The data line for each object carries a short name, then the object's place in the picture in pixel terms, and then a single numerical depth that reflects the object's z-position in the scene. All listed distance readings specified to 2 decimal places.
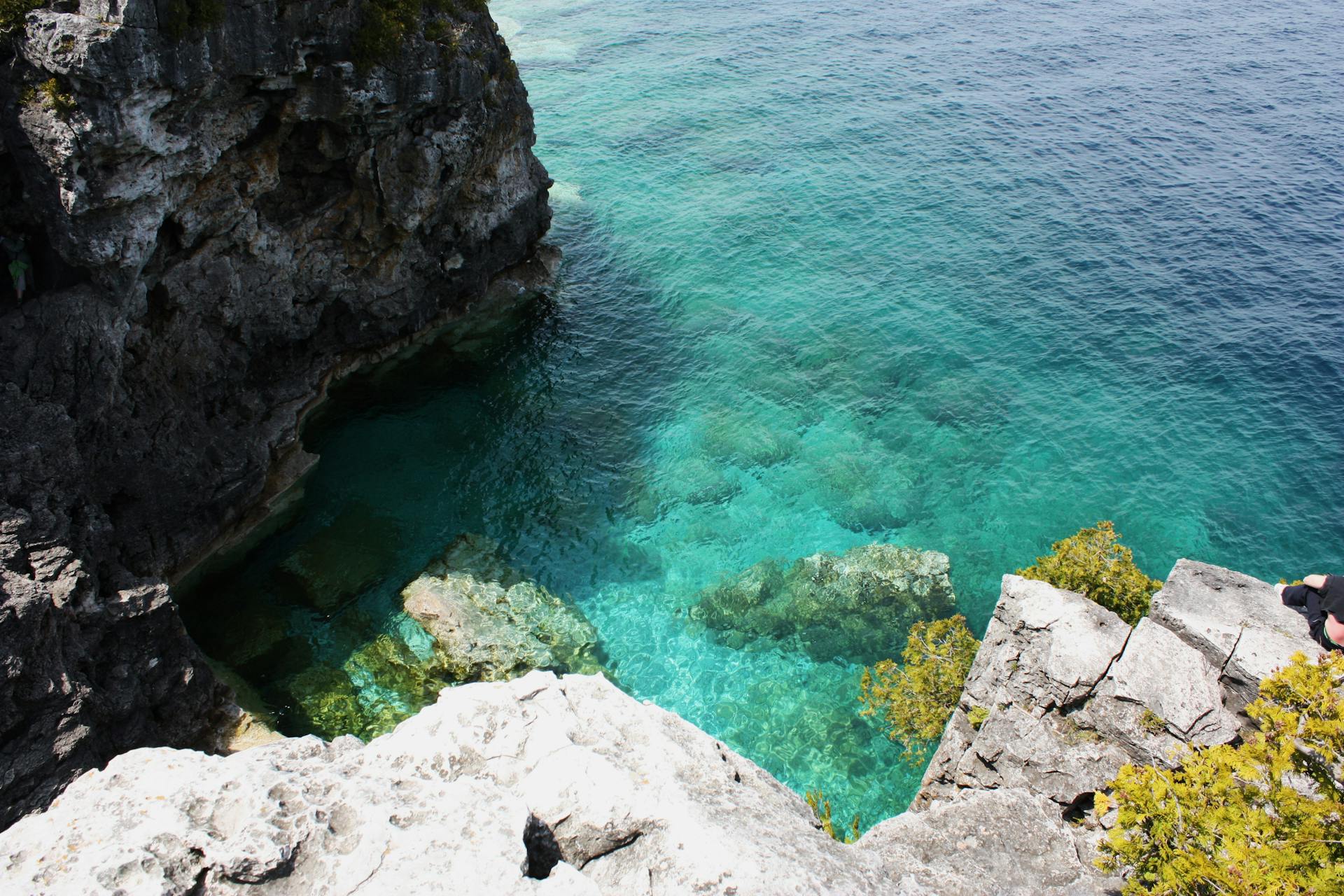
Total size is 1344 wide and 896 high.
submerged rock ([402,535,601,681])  31.38
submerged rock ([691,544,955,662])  34.38
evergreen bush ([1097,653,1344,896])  13.73
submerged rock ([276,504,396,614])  33.78
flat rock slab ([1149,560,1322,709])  21.02
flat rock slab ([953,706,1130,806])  21.38
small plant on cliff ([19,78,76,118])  24.05
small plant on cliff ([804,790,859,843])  22.86
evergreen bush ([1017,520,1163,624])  25.62
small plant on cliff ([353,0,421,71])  32.94
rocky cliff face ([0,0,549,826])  23.94
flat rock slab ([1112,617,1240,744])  20.78
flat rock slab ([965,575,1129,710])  22.73
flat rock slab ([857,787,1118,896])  17.66
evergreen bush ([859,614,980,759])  27.40
